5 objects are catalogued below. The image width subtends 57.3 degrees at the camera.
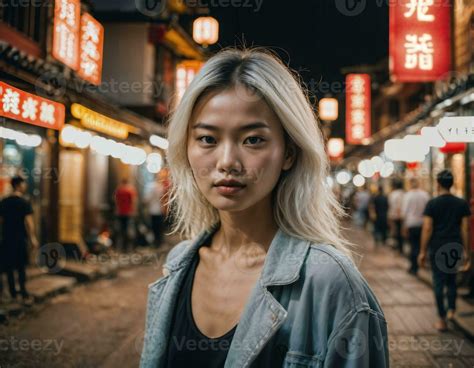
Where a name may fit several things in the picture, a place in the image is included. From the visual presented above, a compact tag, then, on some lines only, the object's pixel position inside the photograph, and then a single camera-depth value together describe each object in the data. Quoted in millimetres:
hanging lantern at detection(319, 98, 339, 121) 24781
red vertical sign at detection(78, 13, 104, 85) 10016
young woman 1482
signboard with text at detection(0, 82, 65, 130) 5545
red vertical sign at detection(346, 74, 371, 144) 20453
